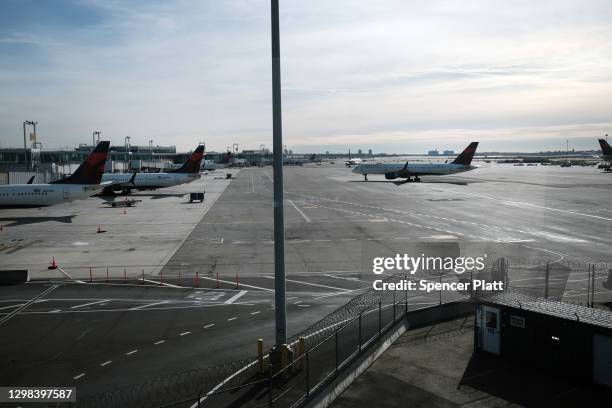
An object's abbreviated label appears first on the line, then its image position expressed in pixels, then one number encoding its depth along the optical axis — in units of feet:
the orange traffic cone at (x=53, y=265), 101.49
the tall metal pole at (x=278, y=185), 43.55
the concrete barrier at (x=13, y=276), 89.61
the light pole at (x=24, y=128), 308.52
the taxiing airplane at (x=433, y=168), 364.99
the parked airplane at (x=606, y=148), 428.56
